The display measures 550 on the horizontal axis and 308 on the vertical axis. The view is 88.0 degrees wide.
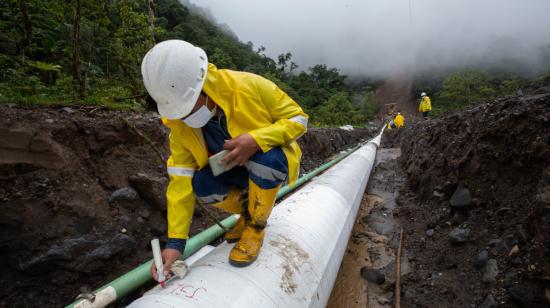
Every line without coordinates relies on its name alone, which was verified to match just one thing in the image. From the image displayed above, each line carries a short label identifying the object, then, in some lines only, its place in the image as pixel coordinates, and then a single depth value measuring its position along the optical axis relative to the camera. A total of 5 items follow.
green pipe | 1.50
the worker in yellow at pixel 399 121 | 16.95
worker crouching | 1.31
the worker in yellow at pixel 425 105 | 12.61
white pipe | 1.22
